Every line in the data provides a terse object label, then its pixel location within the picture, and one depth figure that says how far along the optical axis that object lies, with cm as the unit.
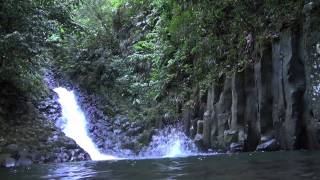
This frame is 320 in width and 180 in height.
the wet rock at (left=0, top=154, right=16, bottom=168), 978
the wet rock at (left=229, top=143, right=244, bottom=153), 945
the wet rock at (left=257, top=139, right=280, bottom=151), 861
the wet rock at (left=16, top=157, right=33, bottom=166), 1019
